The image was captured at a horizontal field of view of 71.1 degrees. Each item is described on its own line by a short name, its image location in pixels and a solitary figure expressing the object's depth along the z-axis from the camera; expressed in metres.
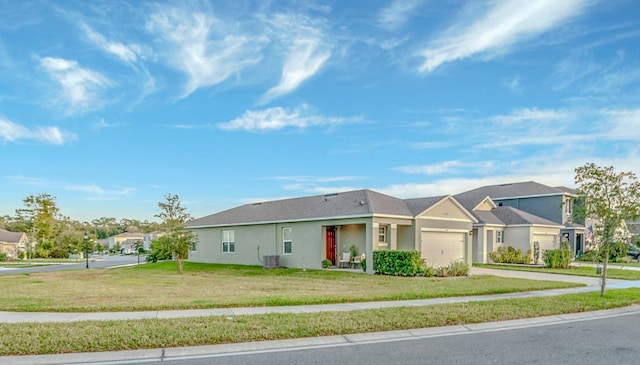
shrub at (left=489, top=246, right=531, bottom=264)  29.08
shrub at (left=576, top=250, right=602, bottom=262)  13.04
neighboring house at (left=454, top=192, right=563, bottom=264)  30.08
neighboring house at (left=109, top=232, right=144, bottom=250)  102.31
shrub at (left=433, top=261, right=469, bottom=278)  19.47
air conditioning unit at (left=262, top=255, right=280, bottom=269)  24.08
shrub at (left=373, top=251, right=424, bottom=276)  19.03
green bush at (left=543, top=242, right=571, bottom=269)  25.28
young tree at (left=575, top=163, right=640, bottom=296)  12.13
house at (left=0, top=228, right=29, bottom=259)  54.95
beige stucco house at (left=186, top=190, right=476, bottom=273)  21.75
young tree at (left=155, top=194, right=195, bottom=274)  21.17
